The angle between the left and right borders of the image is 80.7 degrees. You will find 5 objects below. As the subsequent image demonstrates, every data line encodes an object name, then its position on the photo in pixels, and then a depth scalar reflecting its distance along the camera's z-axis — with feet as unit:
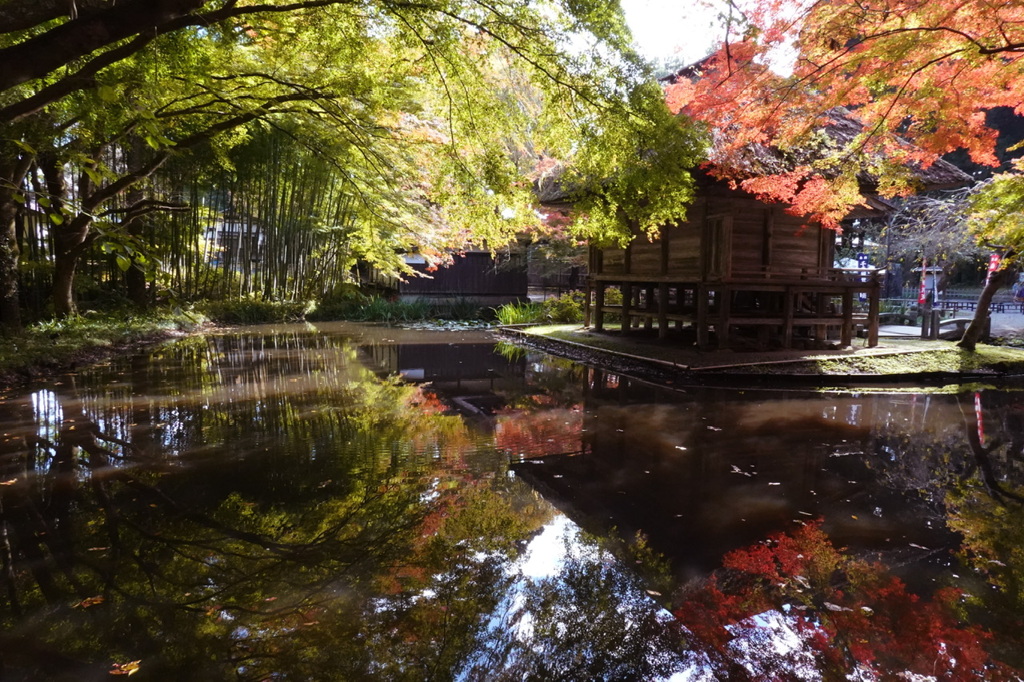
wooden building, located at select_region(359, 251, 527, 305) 67.82
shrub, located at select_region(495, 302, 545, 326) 54.34
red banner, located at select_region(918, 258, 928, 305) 64.09
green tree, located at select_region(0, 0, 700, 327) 17.88
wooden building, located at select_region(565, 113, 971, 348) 33.01
